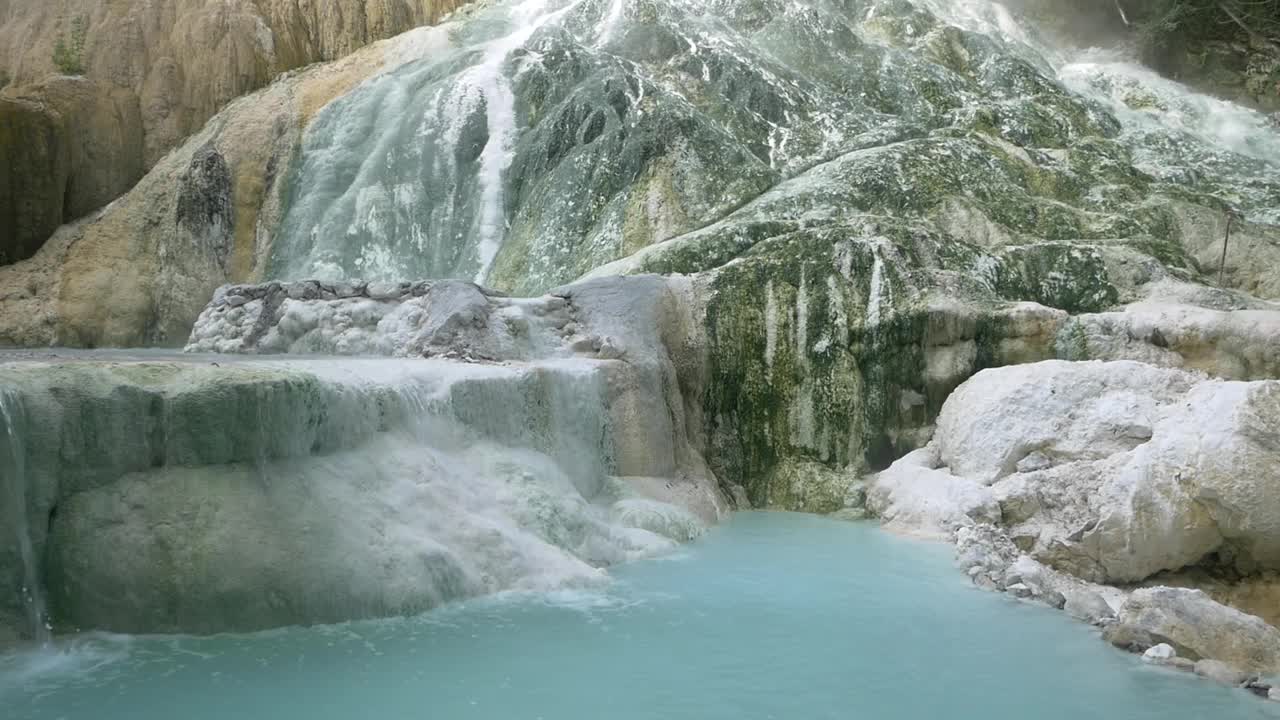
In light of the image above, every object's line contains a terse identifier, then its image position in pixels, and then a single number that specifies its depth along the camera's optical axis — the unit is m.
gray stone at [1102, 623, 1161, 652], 6.85
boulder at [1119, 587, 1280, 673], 6.57
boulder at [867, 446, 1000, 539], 9.85
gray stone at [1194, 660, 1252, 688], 6.31
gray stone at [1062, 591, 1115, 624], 7.61
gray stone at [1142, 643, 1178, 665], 6.63
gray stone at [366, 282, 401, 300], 11.87
